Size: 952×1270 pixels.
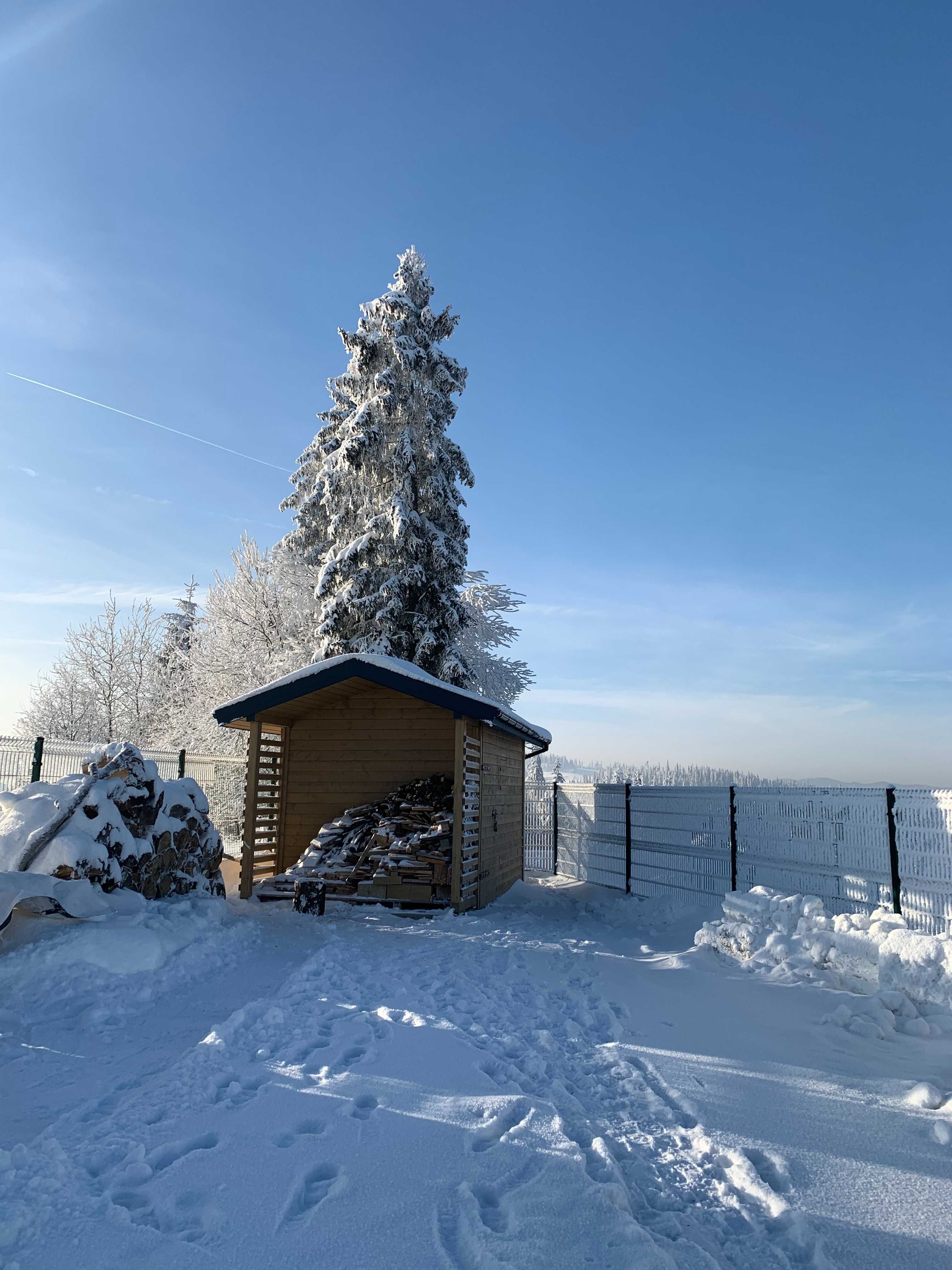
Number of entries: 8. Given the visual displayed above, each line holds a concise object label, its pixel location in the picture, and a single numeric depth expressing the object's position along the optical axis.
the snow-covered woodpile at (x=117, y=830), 7.04
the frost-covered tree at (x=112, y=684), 29.05
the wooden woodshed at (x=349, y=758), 11.67
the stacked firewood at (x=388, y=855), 10.03
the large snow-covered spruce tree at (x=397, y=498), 17.19
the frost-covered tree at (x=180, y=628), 33.28
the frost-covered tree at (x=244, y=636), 20.98
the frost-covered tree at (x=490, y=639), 23.88
